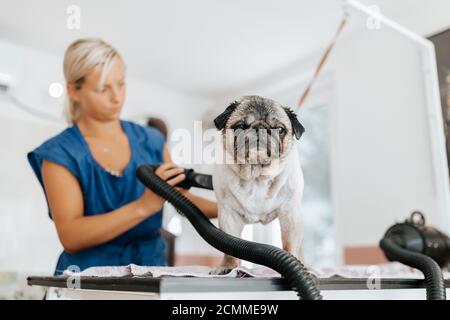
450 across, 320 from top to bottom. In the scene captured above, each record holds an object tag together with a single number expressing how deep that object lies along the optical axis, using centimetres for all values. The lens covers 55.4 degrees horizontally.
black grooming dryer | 82
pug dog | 46
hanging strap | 67
